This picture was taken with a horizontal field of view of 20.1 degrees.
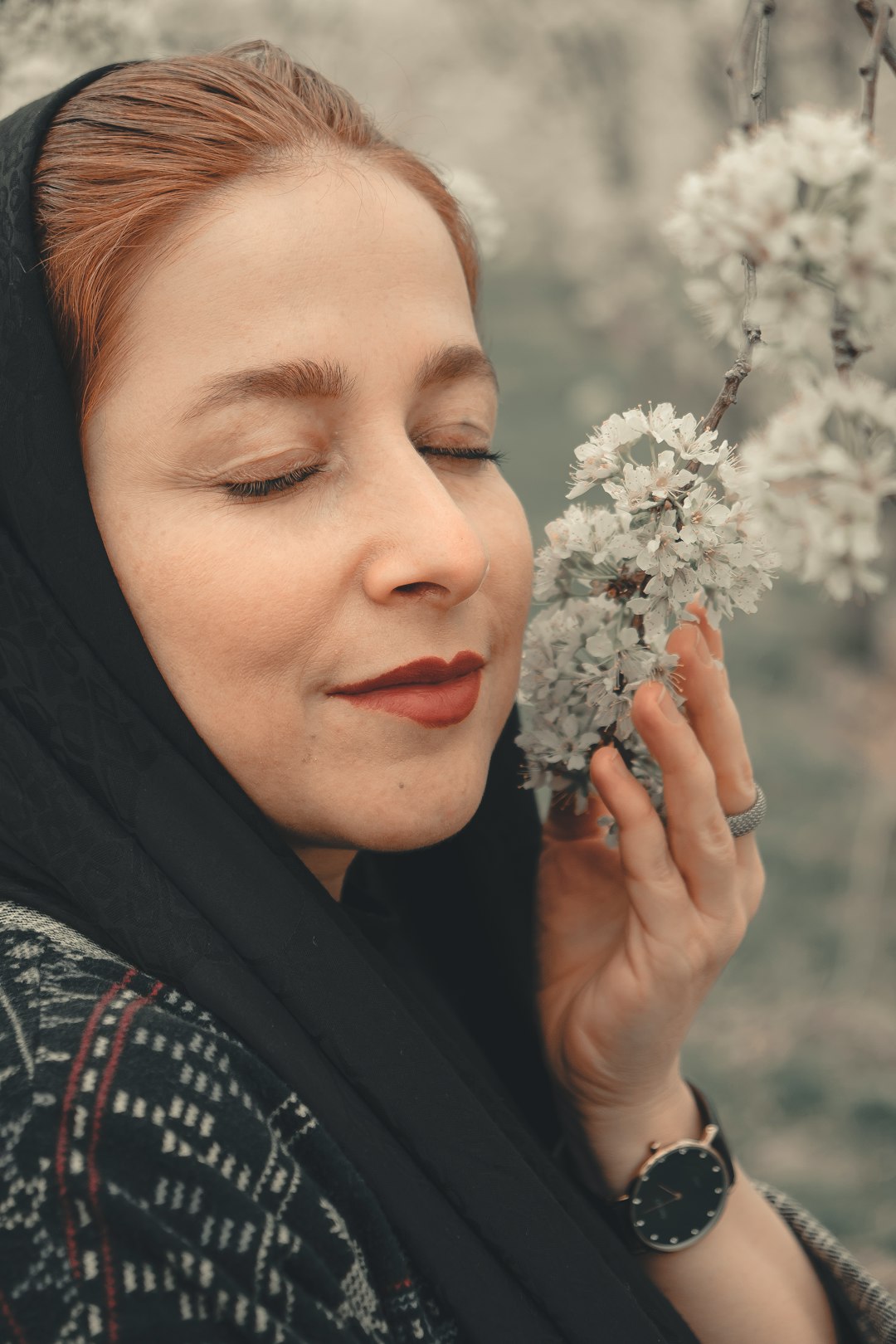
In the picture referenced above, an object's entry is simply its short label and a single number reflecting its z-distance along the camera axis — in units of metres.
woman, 0.66
